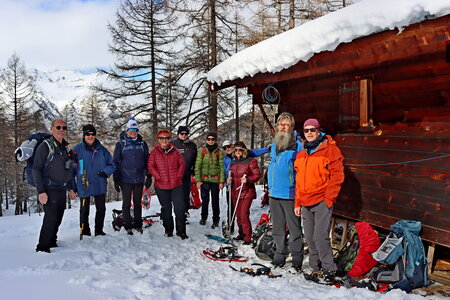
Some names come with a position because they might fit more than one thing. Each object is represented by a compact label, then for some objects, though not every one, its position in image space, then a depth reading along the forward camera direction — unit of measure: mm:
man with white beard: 4461
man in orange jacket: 4043
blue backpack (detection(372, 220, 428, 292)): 3822
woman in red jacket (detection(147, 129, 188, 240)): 5898
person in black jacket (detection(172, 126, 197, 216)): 7113
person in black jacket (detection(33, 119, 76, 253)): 4605
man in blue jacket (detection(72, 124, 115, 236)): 5516
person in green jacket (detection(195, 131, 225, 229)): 6844
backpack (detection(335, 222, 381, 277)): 4273
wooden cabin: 3670
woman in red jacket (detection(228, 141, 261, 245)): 5777
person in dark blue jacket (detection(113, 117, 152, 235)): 5918
